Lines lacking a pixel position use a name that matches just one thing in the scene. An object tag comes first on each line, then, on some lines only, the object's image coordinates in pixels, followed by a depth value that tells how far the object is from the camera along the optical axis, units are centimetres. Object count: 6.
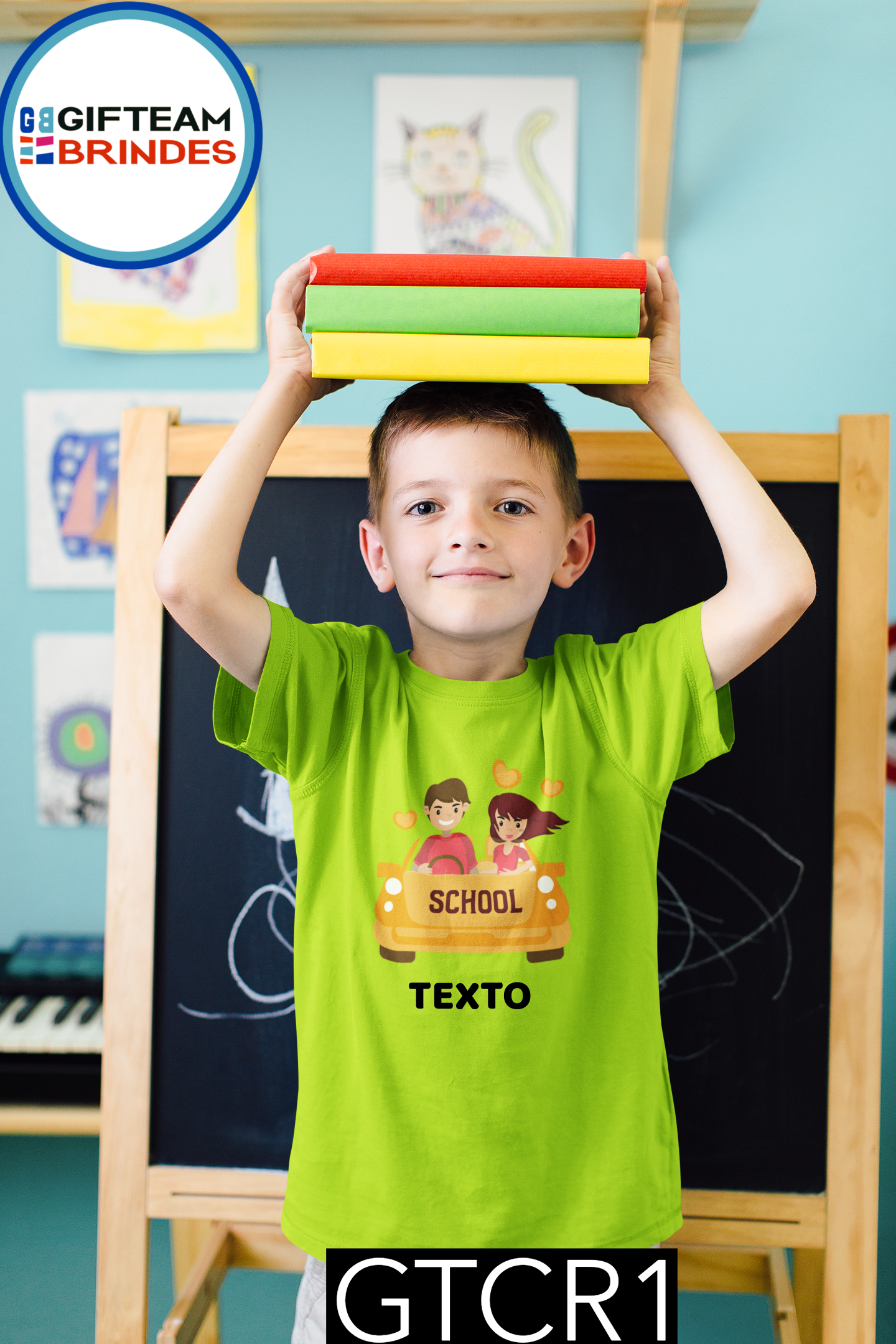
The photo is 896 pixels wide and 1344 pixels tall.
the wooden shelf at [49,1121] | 112
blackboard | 91
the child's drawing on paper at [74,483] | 134
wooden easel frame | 88
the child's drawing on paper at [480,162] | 124
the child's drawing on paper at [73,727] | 138
